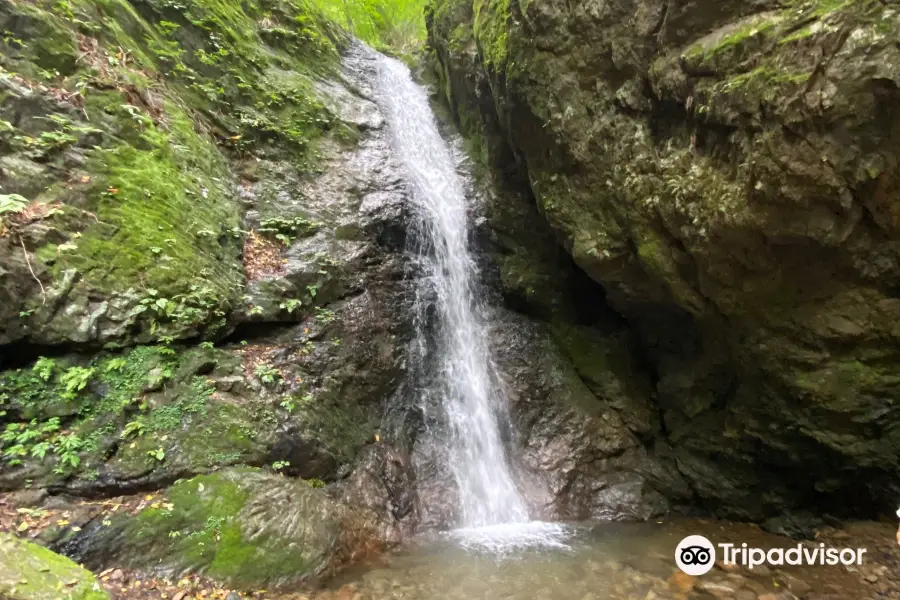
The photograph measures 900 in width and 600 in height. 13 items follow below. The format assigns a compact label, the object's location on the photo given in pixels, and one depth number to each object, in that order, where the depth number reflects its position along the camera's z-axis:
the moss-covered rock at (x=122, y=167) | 5.08
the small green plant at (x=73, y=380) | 4.75
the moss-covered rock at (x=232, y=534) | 4.19
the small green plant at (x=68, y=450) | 4.42
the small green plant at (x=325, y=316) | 7.14
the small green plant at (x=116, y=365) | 5.04
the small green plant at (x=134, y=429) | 4.78
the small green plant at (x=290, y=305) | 6.79
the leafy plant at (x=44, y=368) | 4.74
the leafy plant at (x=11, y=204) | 4.79
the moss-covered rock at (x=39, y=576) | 2.82
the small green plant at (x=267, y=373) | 5.95
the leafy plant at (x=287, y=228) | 7.69
